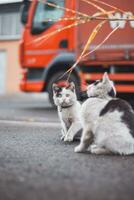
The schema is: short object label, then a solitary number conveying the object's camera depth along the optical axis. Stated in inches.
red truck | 411.1
